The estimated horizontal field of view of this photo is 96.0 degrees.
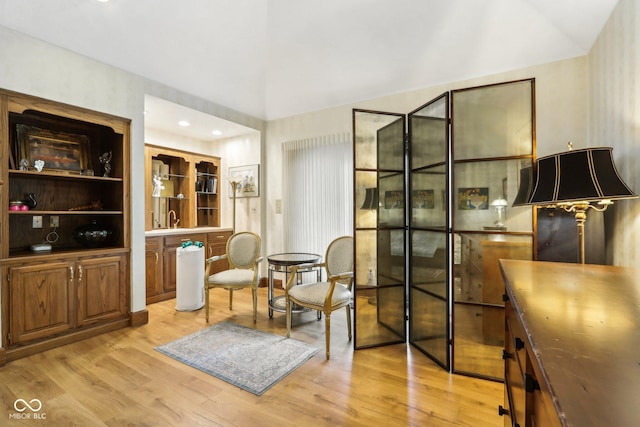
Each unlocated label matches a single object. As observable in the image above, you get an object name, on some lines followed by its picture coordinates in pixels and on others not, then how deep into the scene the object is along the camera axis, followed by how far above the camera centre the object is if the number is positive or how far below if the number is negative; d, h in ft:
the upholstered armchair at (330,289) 8.47 -2.50
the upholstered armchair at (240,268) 10.78 -2.31
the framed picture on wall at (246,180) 15.29 +1.78
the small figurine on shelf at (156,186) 14.82 +1.39
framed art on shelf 8.97 +2.17
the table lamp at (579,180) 4.82 +0.54
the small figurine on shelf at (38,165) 8.76 +1.48
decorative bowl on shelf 10.02 -0.76
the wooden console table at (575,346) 1.35 -0.90
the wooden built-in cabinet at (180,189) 14.66 +1.31
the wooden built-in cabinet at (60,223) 7.91 -0.34
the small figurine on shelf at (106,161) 10.43 +1.90
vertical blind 12.94 +0.94
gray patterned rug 7.13 -4.05
